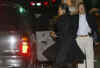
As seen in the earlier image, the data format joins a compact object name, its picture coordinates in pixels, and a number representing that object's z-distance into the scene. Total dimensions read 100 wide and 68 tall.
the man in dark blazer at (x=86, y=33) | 10.03
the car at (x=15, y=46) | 9.68
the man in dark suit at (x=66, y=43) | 9.67
